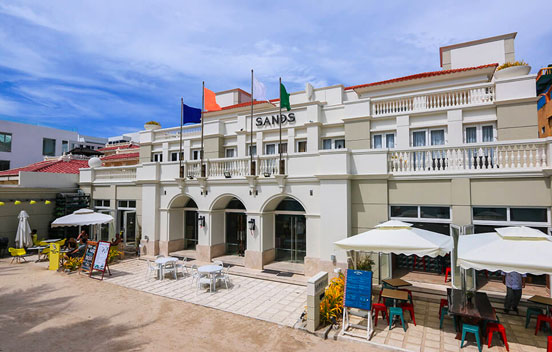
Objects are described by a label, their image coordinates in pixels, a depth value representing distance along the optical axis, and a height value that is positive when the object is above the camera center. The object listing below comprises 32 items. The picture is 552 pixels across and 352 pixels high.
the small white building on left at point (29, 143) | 40.62 +6.76
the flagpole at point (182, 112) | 18.80 +4.67
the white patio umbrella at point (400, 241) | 8.52 -1.65
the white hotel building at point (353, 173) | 11.59 +0.63
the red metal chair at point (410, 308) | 9.10 -3.74
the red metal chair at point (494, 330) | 7.54 -3.70
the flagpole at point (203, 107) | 17.23 +5.11
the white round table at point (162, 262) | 14.19 -3.49
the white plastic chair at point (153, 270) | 14.49 -4.12
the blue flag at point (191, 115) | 18.88 +4.59
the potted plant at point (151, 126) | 26.14 +5.38
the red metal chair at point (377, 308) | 9.09 -3.68
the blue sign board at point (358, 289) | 8.74 -3.05
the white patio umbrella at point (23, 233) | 18.64 -2.73
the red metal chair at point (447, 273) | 12.29 -3.62
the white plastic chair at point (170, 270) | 14.38 -4.01
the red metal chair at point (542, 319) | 8.20 -3.68
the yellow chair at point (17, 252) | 17.59 -3.71
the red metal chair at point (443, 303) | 9.31 -3.61
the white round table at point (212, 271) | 12.56 -3.48
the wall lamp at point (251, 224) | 15.66 -1.92
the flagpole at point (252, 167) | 15.65 +1.00
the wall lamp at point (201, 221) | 17.23 -1.92
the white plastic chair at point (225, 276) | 13.10 -4.07
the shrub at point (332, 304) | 9.32 -3.70
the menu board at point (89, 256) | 15.08 -3.42
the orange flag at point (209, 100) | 20.05 +5.80
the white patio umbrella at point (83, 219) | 16.62 -1.72
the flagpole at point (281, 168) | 14.93 +0.90
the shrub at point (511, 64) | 17.91 +7.22
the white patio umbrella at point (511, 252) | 6.83 -1.64
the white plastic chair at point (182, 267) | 15.26 -4.13
